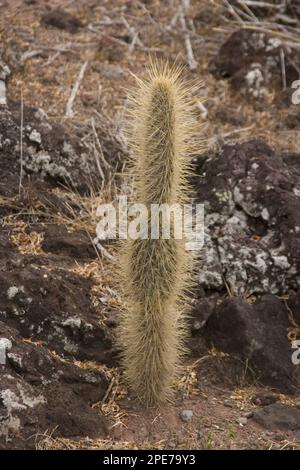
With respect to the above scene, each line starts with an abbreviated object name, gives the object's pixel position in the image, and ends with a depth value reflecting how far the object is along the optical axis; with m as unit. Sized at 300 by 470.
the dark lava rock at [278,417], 3.74
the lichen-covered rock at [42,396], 3.27
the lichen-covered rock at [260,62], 6.93
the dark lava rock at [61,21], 7.48
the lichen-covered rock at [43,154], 5.05
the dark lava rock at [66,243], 4.63
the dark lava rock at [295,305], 4.44
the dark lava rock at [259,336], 4.16
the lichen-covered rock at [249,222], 4.55
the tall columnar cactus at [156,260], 3.55
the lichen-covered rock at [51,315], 3.88
